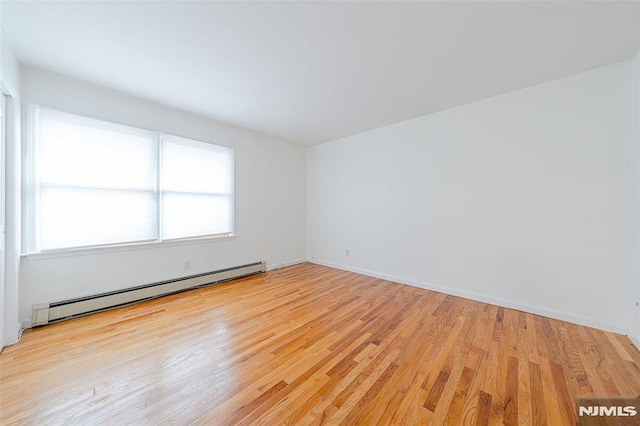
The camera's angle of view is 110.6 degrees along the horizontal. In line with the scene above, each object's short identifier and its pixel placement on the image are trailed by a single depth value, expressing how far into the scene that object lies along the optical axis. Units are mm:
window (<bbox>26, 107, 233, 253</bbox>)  2336
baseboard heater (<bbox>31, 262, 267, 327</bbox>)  2258
